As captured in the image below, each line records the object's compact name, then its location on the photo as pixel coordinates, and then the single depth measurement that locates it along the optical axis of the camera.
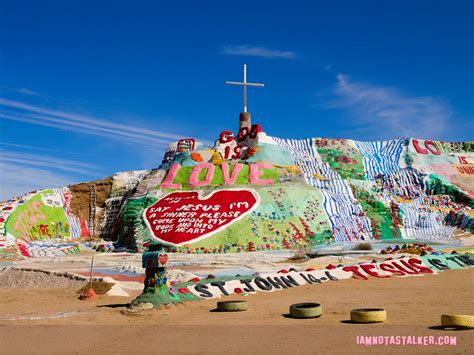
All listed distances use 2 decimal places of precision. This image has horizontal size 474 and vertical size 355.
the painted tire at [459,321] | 8.90
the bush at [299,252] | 24.12
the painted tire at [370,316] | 9.94
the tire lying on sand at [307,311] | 10.89
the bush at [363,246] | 27.58
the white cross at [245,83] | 46.25
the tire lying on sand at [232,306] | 12.26
